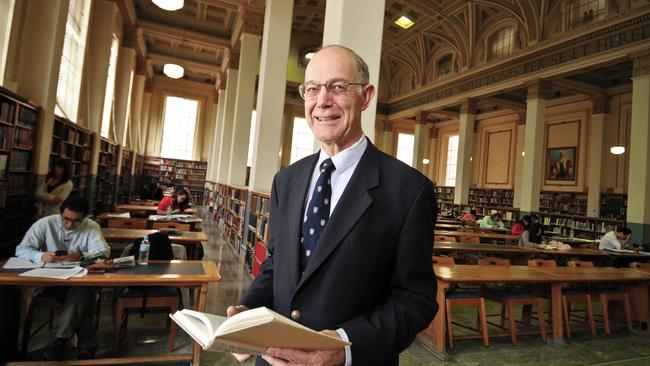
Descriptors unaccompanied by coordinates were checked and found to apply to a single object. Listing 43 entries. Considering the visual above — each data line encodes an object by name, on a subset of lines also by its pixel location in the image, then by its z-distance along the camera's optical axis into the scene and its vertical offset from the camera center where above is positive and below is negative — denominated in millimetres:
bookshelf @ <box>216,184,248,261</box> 6747 -588
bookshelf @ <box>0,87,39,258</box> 3895 +21
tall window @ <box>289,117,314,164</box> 17188 +2511
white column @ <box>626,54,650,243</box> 7273 +1330
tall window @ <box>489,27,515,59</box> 11309 +5388
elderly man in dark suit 879 -112
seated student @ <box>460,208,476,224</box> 10250 -319
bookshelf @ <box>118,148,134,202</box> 12148 -2
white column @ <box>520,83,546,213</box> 9570 +1628
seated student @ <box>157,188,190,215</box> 5934 -381
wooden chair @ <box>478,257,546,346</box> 3508 -873
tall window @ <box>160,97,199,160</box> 17500 +2621
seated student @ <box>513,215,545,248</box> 6605 -350
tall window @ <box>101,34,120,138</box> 9688 +2336
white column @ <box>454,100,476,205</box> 12344 +1911
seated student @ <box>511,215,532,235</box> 6994 -286
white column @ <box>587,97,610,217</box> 10852 +2076
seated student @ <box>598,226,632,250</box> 6684 -382
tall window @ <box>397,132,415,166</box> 19281 +2977
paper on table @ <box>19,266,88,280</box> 2184 -631
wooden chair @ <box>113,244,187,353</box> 2686 -938
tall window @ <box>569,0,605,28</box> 8844 +5187
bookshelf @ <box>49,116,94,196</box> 5691 +437
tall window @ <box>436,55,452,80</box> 13984 +5439
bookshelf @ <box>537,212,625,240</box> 9859 -219
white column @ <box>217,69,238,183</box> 11651 +1990
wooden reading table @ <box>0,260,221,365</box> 2143 -644
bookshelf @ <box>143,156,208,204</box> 16719 +429
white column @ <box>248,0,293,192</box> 6520 +1733
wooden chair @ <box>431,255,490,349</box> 3254 -876
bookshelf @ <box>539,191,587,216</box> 11651 +432
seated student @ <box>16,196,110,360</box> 2467 -592
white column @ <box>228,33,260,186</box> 9523 +2172
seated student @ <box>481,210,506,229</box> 9134 -394
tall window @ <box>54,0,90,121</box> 7051 +2321
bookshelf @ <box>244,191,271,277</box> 4899 -608
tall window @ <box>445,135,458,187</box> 17953 +2286
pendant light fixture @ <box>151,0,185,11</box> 6883 +3401
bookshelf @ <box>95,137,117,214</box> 8922 -28
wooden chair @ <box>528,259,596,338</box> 3808 -899
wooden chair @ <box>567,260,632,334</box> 4004 -901
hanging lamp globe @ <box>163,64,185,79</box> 9571 +2979
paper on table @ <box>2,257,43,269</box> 2307 -625
